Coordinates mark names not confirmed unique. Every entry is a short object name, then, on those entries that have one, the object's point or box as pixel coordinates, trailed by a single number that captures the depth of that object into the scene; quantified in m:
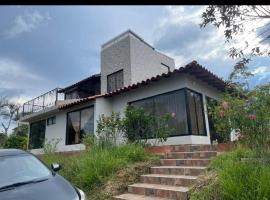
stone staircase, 4.52
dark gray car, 2.84
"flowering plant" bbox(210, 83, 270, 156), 4.12
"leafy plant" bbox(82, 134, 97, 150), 7.04
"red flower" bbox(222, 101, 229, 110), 4.48
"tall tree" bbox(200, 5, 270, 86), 3.48
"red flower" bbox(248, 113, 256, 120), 4.12
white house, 8.07
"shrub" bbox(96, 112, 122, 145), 7.91
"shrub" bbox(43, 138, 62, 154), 9.03
